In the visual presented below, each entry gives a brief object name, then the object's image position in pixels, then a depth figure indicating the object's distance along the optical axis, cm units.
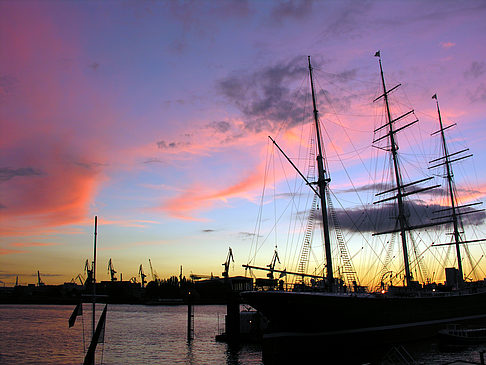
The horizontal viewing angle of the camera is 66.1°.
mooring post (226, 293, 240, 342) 5353
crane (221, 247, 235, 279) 14340
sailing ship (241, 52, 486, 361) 3791
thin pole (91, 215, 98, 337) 3455
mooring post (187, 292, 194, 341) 6056
